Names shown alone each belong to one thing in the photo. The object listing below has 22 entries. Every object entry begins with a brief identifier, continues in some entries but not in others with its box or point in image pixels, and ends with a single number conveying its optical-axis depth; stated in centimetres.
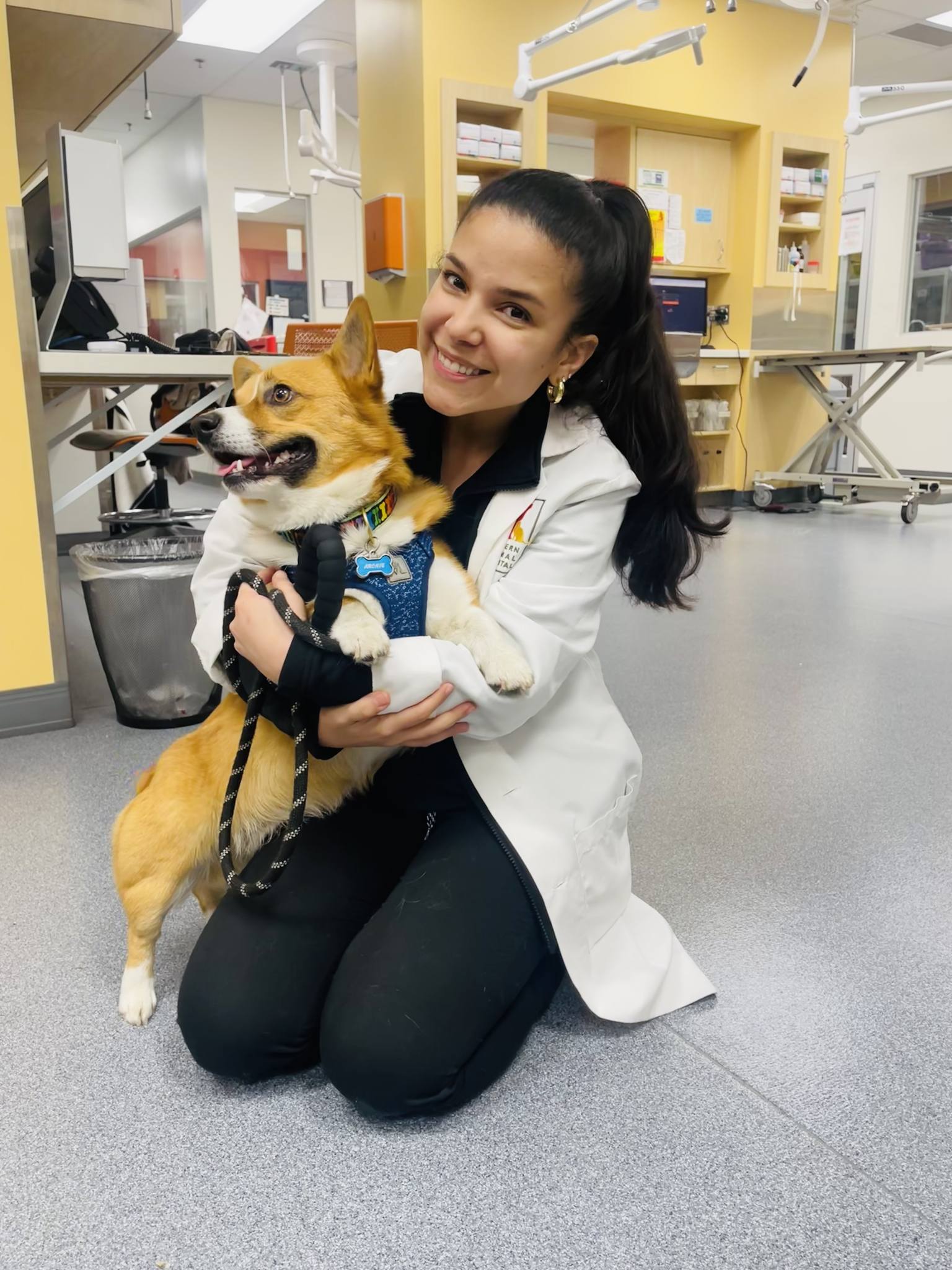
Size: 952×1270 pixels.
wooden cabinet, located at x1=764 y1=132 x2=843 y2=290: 652
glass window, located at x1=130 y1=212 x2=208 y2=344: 905
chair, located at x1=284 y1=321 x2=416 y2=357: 251
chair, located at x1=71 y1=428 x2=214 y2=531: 317
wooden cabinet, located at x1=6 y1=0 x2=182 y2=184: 243
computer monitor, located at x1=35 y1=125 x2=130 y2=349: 247
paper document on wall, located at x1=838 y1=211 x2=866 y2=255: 844
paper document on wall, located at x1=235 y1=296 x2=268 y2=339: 301
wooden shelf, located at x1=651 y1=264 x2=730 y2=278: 652
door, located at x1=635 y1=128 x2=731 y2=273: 630
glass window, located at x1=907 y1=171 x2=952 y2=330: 805
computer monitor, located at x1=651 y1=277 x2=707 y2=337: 636
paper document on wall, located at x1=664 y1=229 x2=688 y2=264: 644
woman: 106
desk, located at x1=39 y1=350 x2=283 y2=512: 230
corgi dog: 111
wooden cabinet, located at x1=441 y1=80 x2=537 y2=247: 521
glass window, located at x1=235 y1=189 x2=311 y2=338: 909
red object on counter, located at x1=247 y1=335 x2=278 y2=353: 345
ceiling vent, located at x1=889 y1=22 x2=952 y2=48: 667
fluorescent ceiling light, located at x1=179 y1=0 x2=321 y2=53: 614
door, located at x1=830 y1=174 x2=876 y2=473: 827
